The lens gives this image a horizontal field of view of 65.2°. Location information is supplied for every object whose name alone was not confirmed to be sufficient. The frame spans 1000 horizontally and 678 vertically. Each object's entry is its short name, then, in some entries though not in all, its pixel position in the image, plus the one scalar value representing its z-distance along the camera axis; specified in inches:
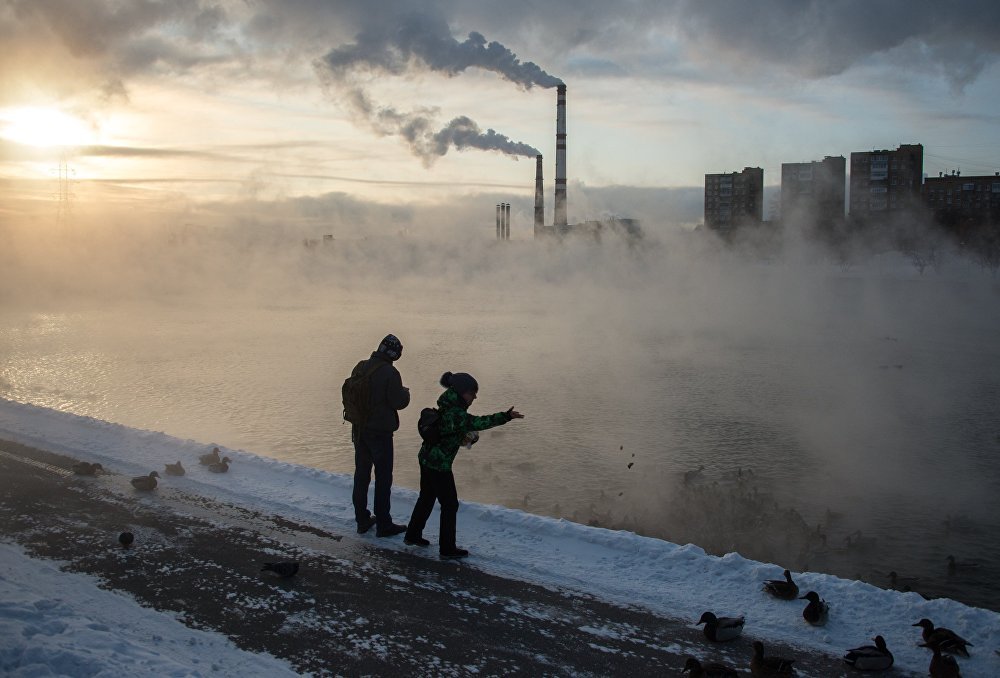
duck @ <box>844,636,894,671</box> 185.8
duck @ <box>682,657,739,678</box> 172.4
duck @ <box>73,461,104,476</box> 324.8
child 240.7
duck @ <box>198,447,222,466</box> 348.2
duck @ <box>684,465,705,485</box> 516.6
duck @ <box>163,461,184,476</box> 330.0
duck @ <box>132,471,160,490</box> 306.2
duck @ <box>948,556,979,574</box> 378.9
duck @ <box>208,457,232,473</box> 341.4
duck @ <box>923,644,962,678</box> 179.6
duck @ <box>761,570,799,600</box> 223.1
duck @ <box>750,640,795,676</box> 179.6
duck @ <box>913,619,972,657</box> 193.6
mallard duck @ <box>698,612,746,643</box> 198.1
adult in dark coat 260.5
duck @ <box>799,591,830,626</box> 210.2
